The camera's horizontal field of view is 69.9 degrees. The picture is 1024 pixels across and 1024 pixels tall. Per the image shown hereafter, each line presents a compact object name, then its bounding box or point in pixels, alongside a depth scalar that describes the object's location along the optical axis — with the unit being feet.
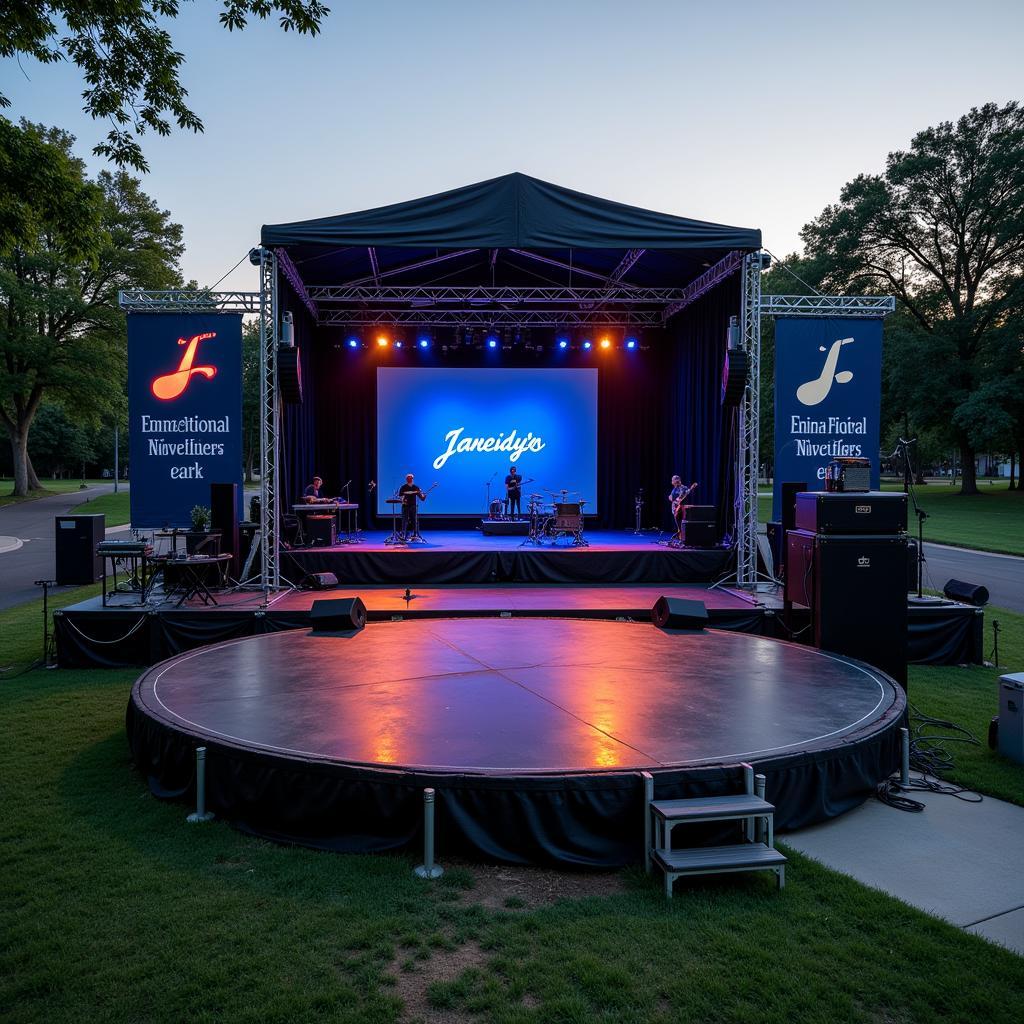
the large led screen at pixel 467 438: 51.44
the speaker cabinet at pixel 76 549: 38.01
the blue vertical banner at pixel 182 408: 31.71
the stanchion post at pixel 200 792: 11.87
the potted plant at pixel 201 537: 28.07
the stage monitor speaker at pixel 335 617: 21.86
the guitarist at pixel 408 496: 42.60
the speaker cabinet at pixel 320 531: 36.91
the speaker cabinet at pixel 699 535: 35.01
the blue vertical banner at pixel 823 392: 33.19
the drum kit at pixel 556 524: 40.27
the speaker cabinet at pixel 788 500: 30.94
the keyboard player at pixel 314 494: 39.09
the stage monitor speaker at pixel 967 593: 24.40
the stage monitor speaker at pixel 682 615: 22.12
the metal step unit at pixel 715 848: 9.66
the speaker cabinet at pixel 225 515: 29.84
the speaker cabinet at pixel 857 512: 17.12
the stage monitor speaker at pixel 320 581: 30.40
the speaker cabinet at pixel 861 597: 17.15
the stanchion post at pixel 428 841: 10.16
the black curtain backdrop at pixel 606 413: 50.26
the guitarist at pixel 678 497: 41.69
